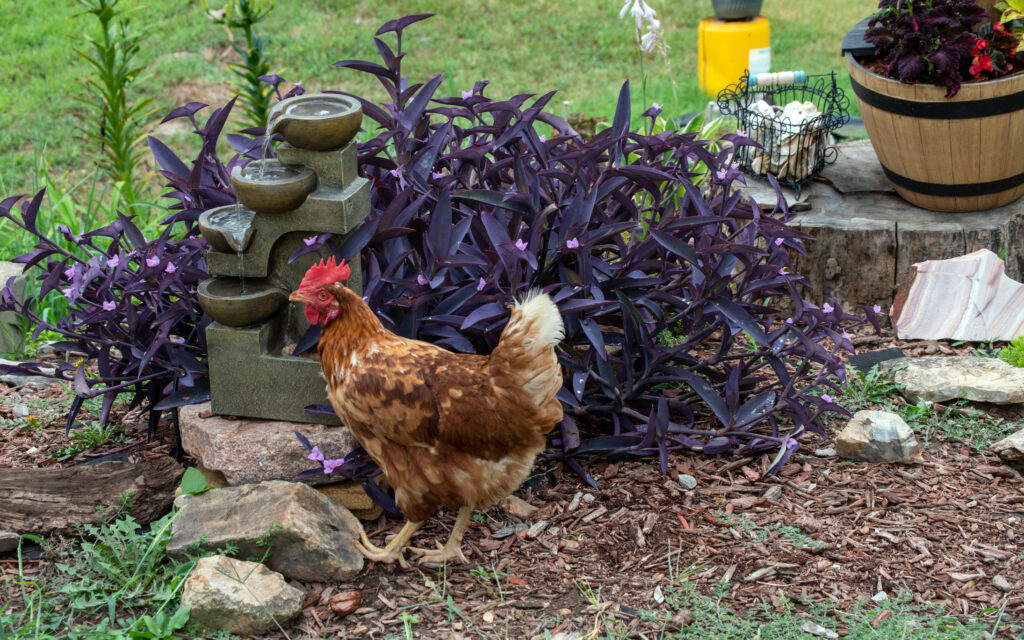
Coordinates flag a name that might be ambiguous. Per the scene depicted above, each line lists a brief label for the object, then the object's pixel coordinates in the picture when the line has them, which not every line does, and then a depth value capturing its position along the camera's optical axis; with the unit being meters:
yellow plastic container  8.61
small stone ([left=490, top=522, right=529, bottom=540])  3.37
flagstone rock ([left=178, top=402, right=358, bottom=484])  3.30
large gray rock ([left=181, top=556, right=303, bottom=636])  2.79
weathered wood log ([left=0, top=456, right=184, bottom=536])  3.25
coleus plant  4.55
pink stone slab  4.67
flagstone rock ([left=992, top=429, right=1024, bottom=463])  3.53
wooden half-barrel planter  4.66
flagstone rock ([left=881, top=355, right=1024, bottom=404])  3.94
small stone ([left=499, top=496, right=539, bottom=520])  3.45
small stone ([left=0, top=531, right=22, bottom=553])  3.20
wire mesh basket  5.31
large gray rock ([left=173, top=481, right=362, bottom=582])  3.01
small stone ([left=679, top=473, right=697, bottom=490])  3.55
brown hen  2.93
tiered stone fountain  3.15
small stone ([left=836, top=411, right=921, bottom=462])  3.62
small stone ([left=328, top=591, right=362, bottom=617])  2.97
